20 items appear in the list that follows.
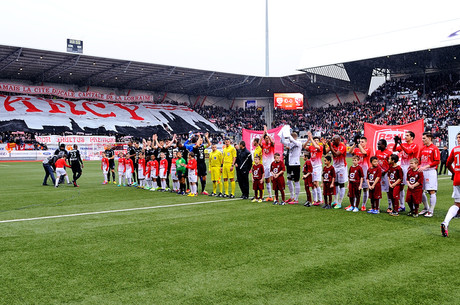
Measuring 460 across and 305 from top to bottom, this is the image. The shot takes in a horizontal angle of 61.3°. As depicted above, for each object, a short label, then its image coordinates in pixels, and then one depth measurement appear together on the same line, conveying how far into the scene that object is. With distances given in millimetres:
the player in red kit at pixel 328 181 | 10203
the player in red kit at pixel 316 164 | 10805
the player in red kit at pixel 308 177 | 10719
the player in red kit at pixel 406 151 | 9625
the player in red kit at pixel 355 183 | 9750
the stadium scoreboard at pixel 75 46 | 42688
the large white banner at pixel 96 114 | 45125
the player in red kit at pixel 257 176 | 11422
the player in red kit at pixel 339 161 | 10523
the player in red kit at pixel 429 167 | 8852
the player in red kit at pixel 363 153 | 10005
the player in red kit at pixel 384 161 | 9781
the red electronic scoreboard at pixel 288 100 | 58250
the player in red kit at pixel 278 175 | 11000
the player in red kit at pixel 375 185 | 9383
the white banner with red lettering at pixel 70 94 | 47700
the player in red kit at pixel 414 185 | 8766
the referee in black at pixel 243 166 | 12391
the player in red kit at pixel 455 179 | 6855
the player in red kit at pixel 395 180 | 9195
